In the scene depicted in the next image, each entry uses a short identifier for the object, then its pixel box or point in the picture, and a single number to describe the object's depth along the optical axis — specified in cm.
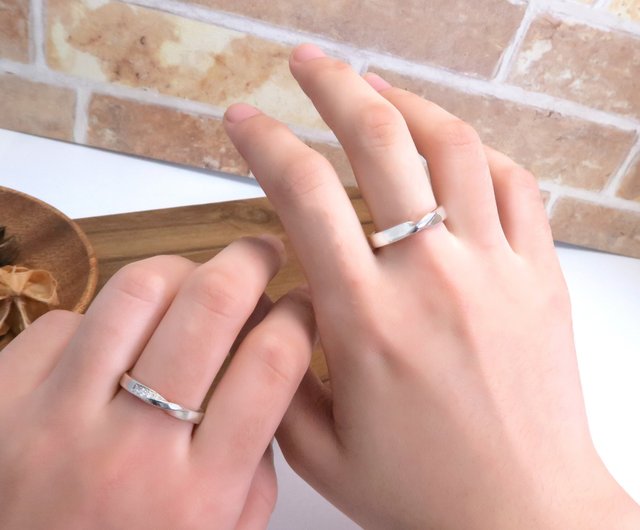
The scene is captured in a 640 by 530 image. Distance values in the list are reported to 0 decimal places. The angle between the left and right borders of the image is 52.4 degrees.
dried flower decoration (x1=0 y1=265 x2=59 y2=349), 40
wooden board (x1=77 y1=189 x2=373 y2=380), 52
